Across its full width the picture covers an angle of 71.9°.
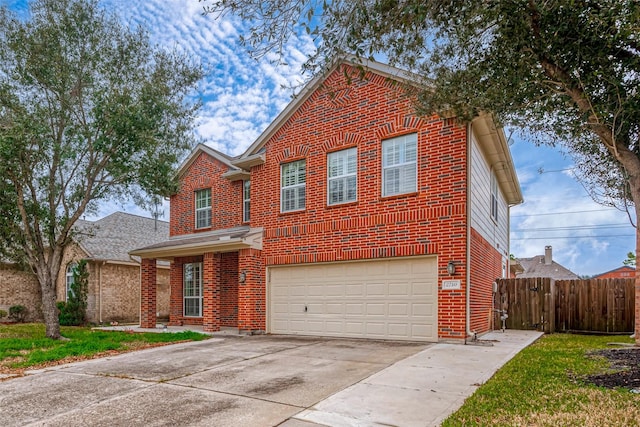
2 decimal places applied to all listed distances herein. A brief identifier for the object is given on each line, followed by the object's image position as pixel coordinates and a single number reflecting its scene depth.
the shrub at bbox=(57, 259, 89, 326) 19.22
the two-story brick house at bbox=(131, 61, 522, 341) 10.66
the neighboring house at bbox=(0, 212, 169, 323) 19.73
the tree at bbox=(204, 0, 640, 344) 5.89
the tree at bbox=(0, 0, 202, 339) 11.53
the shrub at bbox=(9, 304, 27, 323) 20.02
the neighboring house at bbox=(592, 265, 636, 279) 48.27
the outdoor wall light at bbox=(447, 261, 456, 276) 10.33
